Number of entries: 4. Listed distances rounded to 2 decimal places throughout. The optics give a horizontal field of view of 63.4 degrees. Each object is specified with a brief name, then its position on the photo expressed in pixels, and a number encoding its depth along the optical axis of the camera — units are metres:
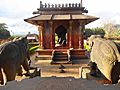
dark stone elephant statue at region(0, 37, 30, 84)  2.34
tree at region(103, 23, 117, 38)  26.24
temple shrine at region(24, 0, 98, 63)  6.58
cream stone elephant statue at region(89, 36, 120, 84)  2.28
